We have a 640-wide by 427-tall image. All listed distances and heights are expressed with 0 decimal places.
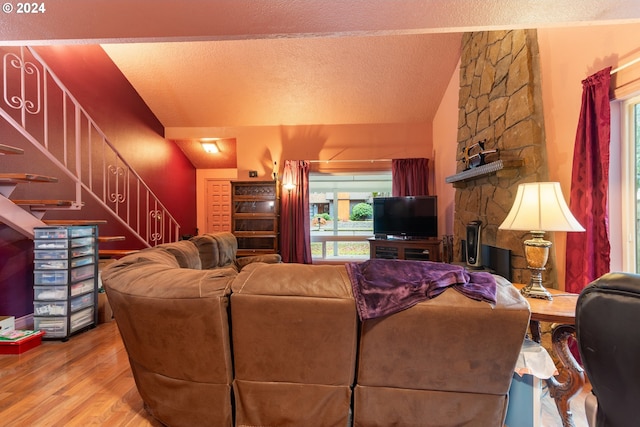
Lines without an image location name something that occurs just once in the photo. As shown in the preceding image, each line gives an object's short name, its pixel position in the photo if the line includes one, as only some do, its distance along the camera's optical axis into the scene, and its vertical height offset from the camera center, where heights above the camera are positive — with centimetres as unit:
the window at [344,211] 560 +5
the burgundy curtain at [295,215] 503 -2
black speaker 305 -36
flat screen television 443 -7
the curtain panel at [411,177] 489 +61
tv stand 426 -57
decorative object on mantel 294 +61
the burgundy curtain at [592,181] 187 +20
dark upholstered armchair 53 -27
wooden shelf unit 492 -2
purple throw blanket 115 -31
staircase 247 +66
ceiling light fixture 543 +135
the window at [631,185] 191 +16
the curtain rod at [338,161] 507 +95
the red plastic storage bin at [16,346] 230 -105
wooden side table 132 -72
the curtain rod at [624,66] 174 +91
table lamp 156 -5
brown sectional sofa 116 -59
